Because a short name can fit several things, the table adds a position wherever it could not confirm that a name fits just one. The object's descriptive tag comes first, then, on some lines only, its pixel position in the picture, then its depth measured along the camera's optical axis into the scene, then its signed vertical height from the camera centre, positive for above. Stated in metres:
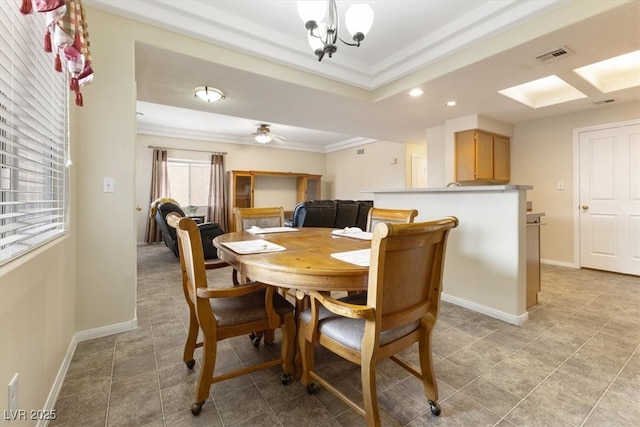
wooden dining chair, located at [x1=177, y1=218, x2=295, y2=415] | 1.24 -0.53
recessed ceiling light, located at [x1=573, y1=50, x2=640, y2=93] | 2.99 +1.56
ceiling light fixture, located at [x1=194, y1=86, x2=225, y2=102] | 3.05 +1.32
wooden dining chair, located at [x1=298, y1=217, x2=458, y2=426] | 0.98 -0.41
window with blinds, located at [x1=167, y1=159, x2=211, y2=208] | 6.14 +0.63
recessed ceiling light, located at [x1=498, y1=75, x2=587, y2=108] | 3.47 +1.53
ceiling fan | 5.61 +1.54
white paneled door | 3.52 +0.13
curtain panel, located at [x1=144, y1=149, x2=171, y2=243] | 5.78 +0.50
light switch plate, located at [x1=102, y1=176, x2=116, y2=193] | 1.98 +0.18
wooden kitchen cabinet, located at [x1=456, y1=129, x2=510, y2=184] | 4.05 +0.78
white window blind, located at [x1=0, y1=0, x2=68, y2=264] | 0.93 +0.34
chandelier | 1.67 +1.20
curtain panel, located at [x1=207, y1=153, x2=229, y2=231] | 6.40 +0.32
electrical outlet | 0.87 -0.60
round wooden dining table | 1.08 -0.24
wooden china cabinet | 6.50 +0.57
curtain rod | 5.81 +1.33
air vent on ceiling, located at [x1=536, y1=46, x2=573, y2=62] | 2.27 +1.32
